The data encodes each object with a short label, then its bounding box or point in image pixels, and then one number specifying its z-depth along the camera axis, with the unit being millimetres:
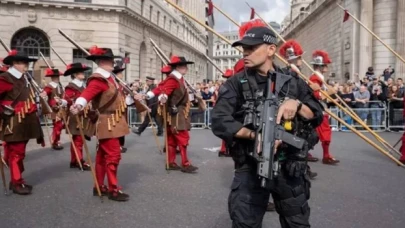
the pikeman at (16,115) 6332
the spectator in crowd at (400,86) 15536
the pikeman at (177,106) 7859
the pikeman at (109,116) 5871
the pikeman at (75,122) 8453
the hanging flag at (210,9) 7793
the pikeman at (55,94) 10320
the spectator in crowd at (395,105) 15383
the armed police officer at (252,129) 3133
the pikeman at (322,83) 8009
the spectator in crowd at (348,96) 16172
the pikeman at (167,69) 8730
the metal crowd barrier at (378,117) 15578
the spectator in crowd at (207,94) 19000
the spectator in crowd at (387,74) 18406
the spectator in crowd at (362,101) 15906
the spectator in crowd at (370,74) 18269
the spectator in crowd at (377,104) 15742
